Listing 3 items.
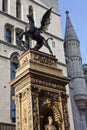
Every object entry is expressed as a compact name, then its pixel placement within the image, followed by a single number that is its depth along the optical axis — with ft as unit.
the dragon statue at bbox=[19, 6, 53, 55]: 42.96
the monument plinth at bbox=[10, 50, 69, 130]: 37.17
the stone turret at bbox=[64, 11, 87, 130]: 103.76
